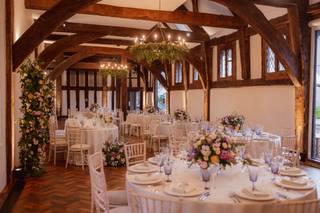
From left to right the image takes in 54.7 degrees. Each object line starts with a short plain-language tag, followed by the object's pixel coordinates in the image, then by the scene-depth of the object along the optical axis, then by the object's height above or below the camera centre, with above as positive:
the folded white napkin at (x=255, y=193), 2.53 -0.79
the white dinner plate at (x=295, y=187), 2.79 -0.81
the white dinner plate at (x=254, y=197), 2.48 -0.81
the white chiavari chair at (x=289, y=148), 4.72 -0.90
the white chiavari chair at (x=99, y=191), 2.93 -0.92
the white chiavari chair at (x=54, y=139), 7.48 -1.07
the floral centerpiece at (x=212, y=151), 2.88 -0.51
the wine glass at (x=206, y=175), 2.81 -0.71
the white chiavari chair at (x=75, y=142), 6.99 -1.06
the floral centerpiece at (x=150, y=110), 13.36 -0.54
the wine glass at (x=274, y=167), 3.03 -0.68
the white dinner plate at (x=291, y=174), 3.21 -0.80
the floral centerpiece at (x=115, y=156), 6.96 -1.32
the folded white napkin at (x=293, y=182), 2.85 -0.79
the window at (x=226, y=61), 10.38 +1.28
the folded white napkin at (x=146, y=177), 3.00 -0.79
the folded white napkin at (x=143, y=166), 3.44 -0.78
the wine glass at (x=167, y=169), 3.00 -0.69
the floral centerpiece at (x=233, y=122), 6.61 -0.52
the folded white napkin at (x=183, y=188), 2.63 -0.79
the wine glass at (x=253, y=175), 2.68 -0.68
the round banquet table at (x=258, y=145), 5.89 -0.91
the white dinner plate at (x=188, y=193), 2.58 -0.81
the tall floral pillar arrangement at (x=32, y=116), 5.80 -0.35
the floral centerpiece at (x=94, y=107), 11.86 -0.39
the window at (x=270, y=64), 8.18 +0.92
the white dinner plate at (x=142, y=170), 3.33 -0.79
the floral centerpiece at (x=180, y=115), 9.67 -0.56
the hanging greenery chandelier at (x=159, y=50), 5.50 +0.86
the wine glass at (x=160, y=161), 3.29 -0.68
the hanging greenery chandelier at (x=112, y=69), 12.07 +1.11
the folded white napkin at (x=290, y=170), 3.28 -0.78
